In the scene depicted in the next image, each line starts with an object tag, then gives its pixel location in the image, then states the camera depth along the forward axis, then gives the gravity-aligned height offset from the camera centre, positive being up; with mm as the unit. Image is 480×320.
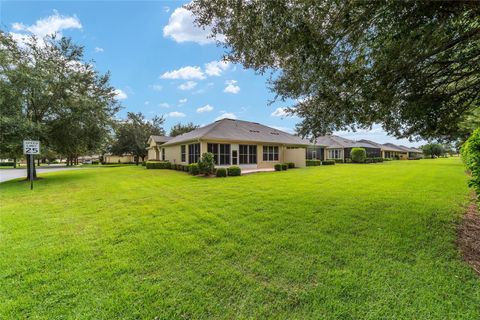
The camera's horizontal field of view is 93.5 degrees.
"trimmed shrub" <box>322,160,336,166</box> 28833 -839
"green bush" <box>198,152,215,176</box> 15258 -407
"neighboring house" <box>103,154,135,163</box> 52181 -74
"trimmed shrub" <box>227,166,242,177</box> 15625 -956
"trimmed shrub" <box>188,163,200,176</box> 15986 -813
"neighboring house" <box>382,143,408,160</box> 53931 +565
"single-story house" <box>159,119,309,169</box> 18516 +1051
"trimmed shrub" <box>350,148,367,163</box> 33531 +92
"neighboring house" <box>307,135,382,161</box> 37688 +1467
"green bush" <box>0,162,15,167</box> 47756 -839
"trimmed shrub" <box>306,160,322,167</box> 26391 -795
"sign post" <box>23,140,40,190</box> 11031 +631
